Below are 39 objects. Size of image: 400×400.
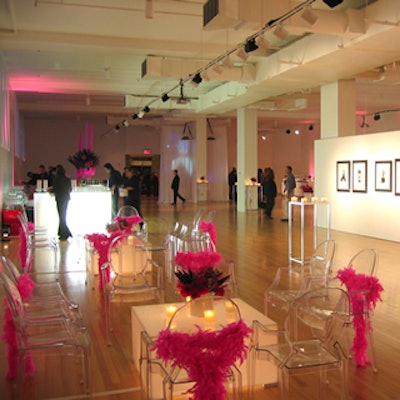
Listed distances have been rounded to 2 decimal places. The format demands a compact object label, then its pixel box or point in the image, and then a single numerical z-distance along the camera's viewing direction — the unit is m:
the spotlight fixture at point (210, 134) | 25.71
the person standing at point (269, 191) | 15.80
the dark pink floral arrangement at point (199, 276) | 3.74
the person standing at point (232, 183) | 25.65
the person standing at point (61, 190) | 11.45
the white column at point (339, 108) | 13.15
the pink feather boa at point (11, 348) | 4.03
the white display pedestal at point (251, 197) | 19.23
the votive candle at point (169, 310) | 4.02
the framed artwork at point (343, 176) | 13.22
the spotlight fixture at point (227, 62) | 10.48
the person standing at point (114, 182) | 14.01
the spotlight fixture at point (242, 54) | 9.22
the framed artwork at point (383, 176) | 11.73
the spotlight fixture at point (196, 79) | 11.40
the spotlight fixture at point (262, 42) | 8.44
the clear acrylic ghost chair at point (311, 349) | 3.17
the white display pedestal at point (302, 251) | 8.52
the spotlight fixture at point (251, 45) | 8.62
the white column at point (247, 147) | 19.25
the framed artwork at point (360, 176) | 12.58
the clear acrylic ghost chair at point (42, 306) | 4.13
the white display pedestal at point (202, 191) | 23.58
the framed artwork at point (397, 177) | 11.44
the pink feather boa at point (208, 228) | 7.92
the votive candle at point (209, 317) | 3.54
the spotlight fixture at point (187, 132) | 24.95
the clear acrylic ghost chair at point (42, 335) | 3.50
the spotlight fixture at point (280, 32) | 7.86
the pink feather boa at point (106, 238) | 6.64
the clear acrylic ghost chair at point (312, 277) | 4.72
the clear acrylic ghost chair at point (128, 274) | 5.07
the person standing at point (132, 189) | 12.32
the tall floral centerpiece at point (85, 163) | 13.05
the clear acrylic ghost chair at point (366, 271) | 4.09
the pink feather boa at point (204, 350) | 2.70
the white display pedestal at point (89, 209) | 11.77
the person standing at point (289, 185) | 15.37
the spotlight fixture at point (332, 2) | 6.64
